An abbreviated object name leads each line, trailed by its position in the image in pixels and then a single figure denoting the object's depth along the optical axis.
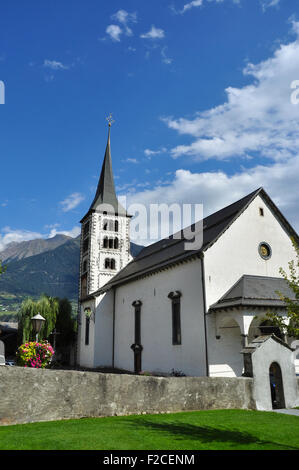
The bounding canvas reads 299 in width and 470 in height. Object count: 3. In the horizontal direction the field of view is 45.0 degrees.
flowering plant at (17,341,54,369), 13.38
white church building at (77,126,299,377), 20.88
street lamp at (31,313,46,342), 15.14
